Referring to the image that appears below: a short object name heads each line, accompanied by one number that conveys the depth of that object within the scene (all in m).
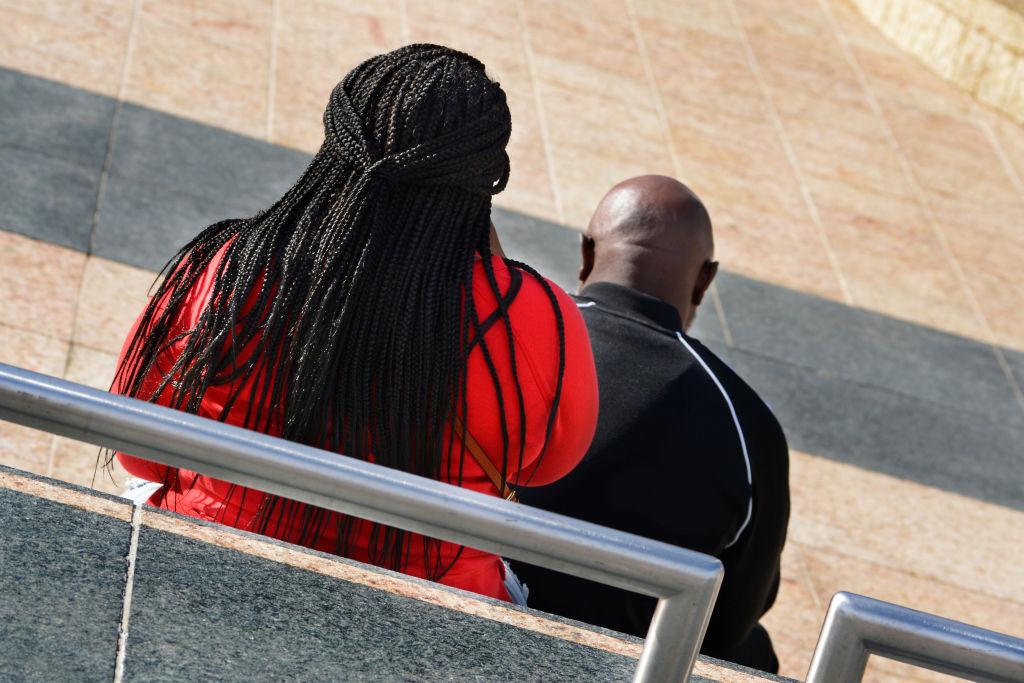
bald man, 4.75
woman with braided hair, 4.25
